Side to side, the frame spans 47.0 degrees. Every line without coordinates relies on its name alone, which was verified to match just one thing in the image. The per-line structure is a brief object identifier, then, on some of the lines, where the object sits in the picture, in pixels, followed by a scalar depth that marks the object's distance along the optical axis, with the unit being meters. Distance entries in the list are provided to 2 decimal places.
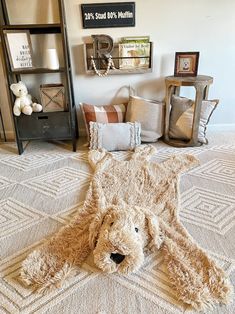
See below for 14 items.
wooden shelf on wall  2.24
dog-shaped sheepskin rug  0.98
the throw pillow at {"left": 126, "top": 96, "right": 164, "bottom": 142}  2.26
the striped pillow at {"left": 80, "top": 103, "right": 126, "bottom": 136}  2.24
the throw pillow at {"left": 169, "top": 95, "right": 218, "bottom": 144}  2.23
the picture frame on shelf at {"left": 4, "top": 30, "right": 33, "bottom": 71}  1.97
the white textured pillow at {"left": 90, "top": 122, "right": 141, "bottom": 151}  2.13
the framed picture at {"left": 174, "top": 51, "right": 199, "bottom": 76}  2.15
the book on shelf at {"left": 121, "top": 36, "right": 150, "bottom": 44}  2.21
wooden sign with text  2.12
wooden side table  2.03
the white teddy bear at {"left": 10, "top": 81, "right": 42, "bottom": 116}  2.07
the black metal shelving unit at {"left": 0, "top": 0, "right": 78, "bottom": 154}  2.04
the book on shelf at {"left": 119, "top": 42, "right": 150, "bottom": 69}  2.22
